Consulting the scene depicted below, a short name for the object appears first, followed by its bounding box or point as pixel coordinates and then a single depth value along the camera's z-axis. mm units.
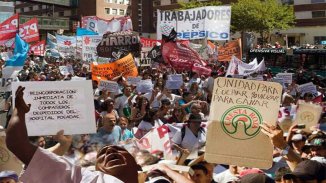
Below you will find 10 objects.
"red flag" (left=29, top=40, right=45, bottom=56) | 24016
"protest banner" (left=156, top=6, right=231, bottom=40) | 15445
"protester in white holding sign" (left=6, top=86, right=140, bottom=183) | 2262
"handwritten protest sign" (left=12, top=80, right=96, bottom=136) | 4414
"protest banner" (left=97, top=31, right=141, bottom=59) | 13125
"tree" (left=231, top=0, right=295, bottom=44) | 47250
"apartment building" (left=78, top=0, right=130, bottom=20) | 76875
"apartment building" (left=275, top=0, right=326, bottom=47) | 50625
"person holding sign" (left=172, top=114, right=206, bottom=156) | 5754
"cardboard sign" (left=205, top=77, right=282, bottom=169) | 3740
